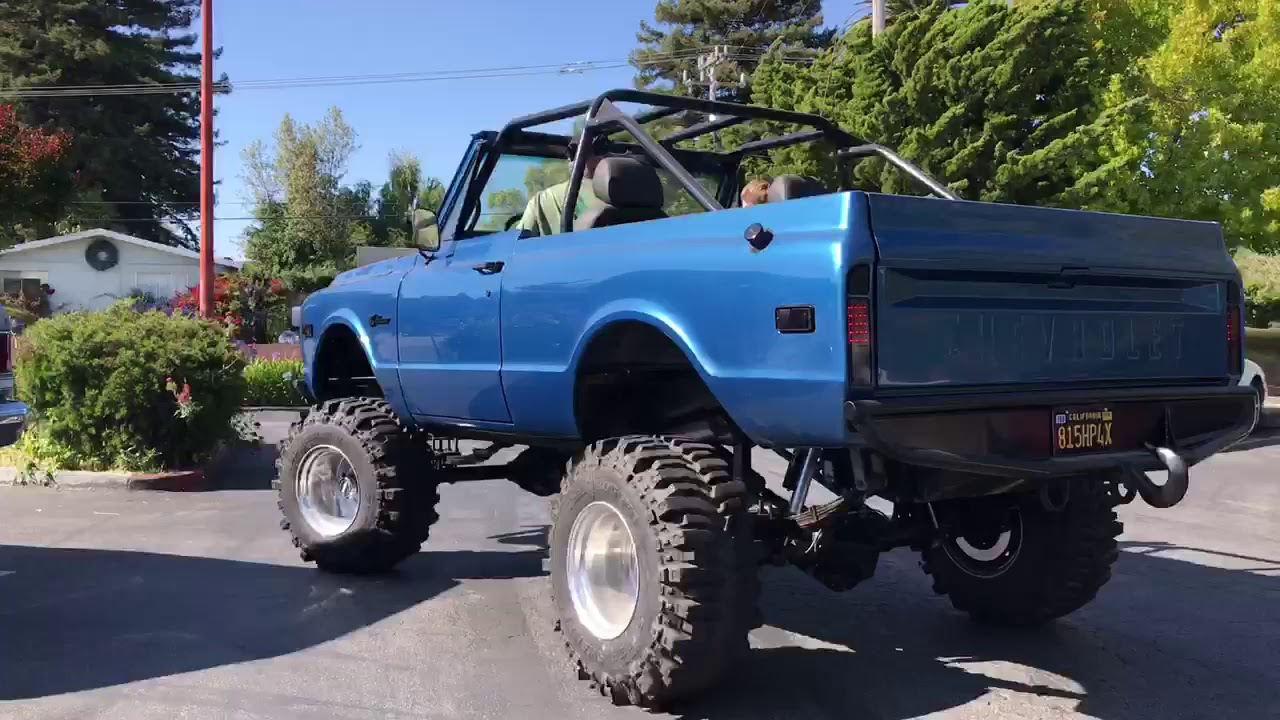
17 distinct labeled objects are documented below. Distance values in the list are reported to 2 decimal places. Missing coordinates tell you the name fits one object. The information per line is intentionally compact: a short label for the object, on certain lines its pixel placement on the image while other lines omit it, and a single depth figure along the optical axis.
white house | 36.88
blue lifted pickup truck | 3.57
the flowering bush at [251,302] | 31.75
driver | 5.06
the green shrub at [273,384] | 19.14
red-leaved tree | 20.77
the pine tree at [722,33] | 45.12
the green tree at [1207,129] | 18.36
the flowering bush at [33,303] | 31.73
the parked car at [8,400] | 9.13
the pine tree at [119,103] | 46.22
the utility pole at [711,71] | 34.34
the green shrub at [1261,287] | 36.94
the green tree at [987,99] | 17.39
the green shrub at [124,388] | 9.62
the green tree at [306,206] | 46.03
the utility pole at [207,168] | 18.75
